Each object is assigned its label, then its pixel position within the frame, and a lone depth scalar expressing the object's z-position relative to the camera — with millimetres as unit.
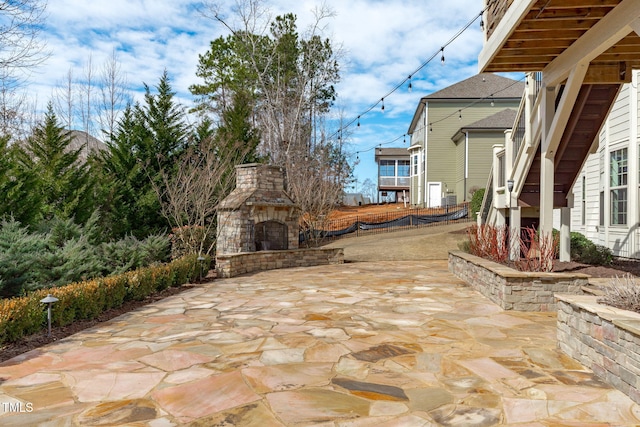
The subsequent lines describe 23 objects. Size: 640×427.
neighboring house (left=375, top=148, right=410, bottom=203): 37688
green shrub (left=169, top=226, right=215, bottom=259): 12711
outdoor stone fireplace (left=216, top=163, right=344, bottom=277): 12562
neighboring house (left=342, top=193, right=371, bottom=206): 40812
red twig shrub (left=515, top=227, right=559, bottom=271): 7219
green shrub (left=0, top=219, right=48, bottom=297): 6254
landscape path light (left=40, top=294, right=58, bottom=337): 5293
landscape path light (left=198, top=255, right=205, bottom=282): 10395
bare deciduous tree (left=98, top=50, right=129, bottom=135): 24625
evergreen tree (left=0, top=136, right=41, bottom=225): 8875
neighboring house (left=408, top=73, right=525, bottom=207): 27750
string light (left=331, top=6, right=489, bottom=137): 8083
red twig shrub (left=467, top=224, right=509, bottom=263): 8938
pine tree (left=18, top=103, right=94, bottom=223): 11344
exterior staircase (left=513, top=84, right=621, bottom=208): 7852
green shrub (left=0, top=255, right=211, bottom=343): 5020
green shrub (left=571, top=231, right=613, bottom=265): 9445
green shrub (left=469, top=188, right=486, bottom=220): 20439
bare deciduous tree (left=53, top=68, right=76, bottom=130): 24875
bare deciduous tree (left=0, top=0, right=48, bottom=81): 9016
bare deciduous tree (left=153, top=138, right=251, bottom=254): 12461
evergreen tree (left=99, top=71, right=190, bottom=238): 13727
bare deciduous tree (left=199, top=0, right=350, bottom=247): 18969
